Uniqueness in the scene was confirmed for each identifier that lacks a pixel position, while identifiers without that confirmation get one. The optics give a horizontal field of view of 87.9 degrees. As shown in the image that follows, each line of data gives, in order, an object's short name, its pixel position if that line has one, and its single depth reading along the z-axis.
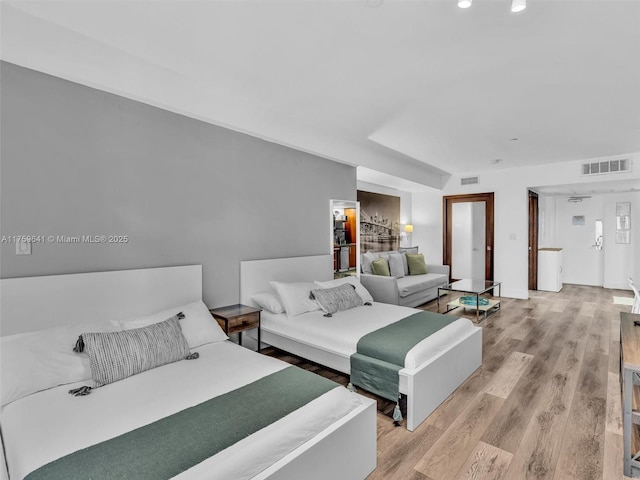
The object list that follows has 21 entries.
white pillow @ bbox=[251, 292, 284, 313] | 3.42
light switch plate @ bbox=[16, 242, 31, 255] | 2.20
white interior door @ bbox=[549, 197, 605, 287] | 7.62
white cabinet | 7.12
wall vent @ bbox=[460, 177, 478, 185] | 6.93
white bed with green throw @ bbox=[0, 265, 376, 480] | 1.35
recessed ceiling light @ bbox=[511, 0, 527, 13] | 1.74
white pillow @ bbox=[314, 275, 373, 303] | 3.79
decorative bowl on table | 5.03
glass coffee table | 4.96
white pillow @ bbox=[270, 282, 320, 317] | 3.36
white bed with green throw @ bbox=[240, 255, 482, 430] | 2.41
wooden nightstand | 3.05
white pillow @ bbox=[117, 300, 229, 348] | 2.44
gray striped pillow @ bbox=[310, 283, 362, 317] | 3.43
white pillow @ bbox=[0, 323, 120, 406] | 1.81
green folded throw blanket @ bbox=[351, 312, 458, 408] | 2.41
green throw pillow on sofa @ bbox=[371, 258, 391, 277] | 5.54
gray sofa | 4.98
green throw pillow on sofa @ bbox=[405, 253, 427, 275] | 6.34
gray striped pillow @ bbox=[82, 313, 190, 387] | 1.99
